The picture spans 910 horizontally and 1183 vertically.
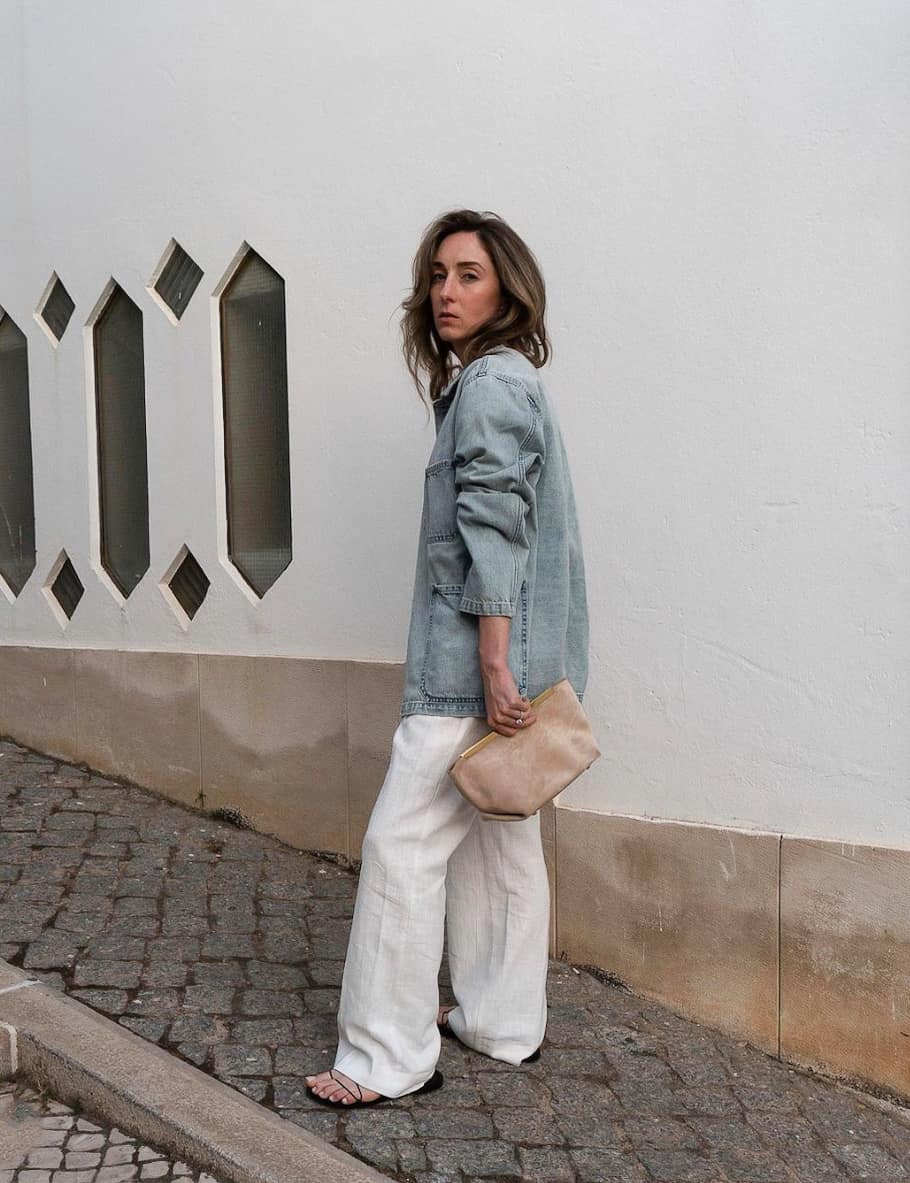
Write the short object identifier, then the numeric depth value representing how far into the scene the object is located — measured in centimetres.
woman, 280
